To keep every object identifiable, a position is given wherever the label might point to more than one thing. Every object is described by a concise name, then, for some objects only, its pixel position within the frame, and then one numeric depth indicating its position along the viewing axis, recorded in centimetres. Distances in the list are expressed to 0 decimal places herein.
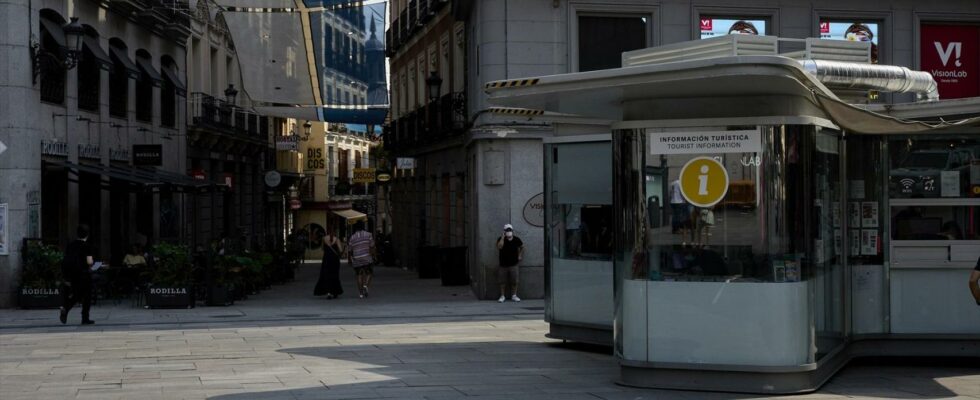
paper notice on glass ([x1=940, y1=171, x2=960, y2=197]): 1373
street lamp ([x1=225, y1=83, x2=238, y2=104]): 4081
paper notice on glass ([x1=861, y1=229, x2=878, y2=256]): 1385
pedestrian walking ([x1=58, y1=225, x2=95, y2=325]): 1984
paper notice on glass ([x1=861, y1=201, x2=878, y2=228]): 1384
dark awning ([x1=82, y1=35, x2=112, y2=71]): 2795
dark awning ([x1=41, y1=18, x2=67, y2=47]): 2608
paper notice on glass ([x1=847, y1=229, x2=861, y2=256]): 1379
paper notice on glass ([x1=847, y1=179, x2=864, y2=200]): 1387
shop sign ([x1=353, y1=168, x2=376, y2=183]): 5712
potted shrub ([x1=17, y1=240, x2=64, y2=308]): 2400
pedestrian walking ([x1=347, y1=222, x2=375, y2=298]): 2784
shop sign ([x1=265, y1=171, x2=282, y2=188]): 4784
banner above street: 3103
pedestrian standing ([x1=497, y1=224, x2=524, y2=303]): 2517
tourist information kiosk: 1145
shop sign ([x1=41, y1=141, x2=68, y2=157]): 2573
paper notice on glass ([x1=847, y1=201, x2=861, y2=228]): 1378
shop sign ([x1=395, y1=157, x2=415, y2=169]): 3866
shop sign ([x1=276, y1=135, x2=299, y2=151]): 5025
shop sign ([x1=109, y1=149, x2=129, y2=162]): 3008
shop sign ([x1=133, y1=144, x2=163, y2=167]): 3022
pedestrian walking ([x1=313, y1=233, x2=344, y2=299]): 2762
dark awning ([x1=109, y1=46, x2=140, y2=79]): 3053
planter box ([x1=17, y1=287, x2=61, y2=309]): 2398
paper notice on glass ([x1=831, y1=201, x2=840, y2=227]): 1308
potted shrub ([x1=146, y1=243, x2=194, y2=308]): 2398
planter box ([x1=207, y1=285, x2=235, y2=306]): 2467
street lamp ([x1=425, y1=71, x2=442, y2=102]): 3278
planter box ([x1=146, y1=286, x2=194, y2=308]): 2395
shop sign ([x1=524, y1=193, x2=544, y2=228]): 2633
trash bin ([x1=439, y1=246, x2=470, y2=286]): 3191
